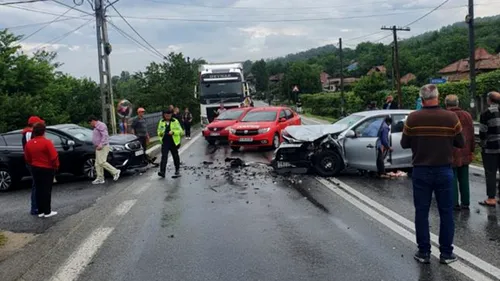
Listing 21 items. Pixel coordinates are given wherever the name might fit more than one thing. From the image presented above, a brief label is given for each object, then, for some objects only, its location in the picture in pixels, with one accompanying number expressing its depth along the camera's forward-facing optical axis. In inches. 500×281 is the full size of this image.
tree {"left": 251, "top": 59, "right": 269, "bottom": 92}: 5831.7
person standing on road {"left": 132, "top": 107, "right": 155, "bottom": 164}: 558.6
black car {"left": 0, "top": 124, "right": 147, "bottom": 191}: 468.8
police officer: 456.8
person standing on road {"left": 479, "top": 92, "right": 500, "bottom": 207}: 290.4
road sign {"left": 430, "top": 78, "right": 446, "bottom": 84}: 1341.7
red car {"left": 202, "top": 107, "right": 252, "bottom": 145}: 770.8
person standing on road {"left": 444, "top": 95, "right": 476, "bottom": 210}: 278.0
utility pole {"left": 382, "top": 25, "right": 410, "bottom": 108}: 1521.9
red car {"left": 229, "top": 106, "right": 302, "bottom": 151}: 649.0
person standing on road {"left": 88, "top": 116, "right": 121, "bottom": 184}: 439.5
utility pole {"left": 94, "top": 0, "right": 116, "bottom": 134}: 764.6
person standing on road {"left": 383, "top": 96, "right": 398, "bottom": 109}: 703.7
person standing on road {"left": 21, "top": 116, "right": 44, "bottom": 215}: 327.0
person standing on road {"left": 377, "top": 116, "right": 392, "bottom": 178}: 402.9
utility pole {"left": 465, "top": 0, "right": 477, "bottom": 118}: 1152.7
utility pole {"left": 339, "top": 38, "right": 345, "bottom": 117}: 2036.7
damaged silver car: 410.6
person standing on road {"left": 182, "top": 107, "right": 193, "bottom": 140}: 936.9
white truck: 1043.9
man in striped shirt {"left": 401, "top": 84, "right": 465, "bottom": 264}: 194.5
